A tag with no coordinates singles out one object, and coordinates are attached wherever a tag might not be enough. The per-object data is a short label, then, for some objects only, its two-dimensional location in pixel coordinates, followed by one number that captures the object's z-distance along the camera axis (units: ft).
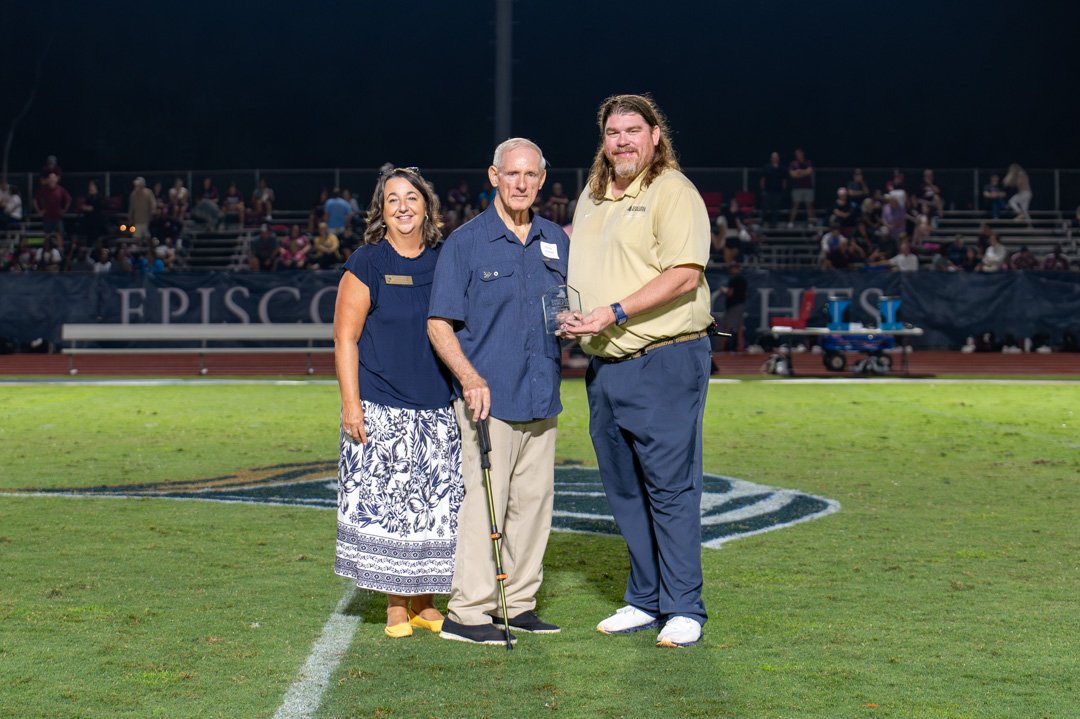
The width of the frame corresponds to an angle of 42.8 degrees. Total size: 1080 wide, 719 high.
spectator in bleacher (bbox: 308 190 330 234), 96.30
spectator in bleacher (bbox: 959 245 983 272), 91.45
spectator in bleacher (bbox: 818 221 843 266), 94.17
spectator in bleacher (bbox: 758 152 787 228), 99.19
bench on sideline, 73.05
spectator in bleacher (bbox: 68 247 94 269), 93.86
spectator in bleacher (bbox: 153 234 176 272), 95.09
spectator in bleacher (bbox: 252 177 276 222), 100.07
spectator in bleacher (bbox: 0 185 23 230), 100.73
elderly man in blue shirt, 17.25
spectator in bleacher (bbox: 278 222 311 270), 90.99
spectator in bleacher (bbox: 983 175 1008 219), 101.86
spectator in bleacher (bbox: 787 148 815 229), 100.42
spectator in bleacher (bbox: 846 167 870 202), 98.84
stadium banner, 80.48
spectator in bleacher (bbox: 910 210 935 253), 98.02
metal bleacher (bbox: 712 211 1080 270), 98.84
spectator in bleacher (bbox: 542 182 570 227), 92.63
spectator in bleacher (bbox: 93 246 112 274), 91.03
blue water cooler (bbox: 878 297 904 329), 68.85
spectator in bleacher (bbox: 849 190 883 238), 96.89
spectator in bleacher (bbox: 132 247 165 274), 90.79
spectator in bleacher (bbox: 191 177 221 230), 99.50
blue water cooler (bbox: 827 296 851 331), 68.92
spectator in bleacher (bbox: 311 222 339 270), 88.43
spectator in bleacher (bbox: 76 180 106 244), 97.30
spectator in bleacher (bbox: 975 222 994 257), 94.58
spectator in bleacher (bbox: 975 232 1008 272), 91.09
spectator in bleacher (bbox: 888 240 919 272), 90.12
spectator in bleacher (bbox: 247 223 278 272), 90.68
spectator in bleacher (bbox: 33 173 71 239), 97.09
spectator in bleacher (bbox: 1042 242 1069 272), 92.17
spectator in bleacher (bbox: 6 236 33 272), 93.91
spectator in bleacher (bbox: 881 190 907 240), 96.22
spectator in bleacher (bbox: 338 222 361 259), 91.90
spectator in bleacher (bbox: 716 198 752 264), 93.86
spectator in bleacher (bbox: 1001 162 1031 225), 102.32
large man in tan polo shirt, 17.06
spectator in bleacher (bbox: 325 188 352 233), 93.71
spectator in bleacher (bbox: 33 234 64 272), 93.61
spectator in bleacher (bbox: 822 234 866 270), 93.56
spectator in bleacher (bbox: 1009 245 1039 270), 92.22
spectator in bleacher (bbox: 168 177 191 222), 100.48
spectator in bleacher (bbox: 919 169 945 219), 99.91
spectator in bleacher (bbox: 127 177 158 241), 95.71
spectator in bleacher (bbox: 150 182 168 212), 101.16
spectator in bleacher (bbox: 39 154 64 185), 98.53
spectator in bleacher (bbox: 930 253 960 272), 92.10
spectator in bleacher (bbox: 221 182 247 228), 100.32
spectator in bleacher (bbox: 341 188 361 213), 95.77
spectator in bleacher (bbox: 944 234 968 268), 93.56
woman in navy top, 17.80
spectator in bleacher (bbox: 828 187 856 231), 97.96
